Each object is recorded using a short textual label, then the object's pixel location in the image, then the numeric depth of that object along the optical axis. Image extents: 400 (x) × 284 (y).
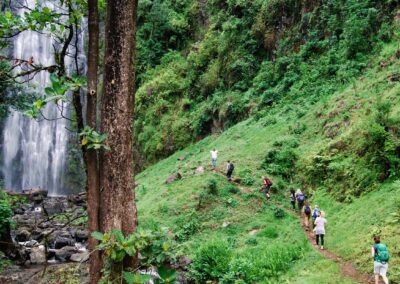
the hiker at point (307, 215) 13.72
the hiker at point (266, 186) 16.90
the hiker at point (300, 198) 15.31
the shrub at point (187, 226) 15.28
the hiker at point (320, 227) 12.10
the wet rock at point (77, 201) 29.56
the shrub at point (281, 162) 18.30
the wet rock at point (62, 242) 18.84
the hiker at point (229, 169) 18.27
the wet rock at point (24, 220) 21.10
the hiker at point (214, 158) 19.88
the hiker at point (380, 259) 8.68
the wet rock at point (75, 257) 16.71
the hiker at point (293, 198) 16.00
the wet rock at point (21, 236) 18.29
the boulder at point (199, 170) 20.02
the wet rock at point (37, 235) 18.99
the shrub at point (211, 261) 12.57
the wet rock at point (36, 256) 16.52
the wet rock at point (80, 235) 20.13
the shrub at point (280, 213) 15.35
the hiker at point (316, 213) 13.20
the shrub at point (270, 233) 14.04
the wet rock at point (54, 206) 27.96
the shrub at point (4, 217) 14.48
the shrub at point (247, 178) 18.12
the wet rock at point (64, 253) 17.06
